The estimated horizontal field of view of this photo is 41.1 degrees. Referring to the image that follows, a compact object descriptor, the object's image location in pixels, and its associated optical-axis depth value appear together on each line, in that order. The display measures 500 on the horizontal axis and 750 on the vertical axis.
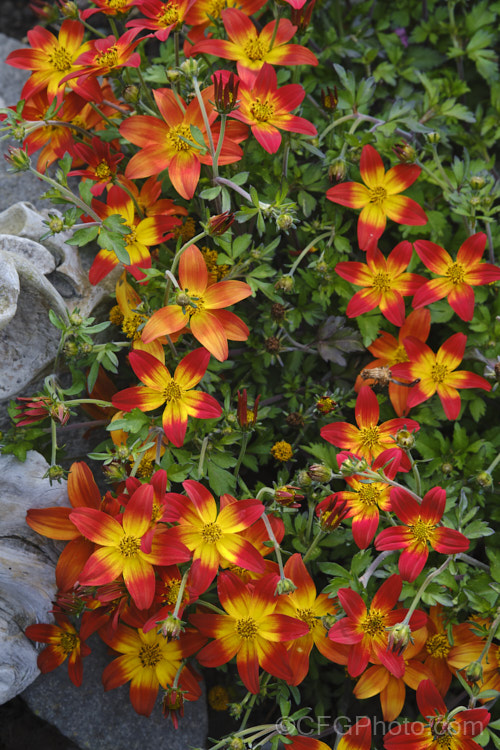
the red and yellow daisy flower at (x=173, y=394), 2.05
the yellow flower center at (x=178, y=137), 2.21
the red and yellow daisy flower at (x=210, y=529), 1.94
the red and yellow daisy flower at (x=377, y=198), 2.37
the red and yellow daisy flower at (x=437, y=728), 1.91
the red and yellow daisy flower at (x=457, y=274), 2.33
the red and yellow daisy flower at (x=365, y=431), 2.20
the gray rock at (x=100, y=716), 2.53
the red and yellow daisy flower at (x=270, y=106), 2.20
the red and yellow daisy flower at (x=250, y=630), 1.96
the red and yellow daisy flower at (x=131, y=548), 1.92
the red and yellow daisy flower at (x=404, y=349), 2.41
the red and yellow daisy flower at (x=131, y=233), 2.31
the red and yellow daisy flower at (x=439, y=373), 2.30
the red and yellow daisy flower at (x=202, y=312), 2.04
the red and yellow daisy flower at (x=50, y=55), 2.41
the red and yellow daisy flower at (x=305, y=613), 2.08
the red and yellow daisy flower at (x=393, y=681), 2.07
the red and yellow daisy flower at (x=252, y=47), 2.26
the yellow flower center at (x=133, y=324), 2.34
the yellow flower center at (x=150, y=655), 2.22
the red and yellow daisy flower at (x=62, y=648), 2.21
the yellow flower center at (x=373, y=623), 2.00
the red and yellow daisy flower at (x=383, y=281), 2.36
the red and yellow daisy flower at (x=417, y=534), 1.96
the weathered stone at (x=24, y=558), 2.21
